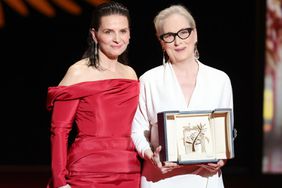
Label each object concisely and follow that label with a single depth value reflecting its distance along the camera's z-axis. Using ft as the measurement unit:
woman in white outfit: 23.33
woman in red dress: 23.92
